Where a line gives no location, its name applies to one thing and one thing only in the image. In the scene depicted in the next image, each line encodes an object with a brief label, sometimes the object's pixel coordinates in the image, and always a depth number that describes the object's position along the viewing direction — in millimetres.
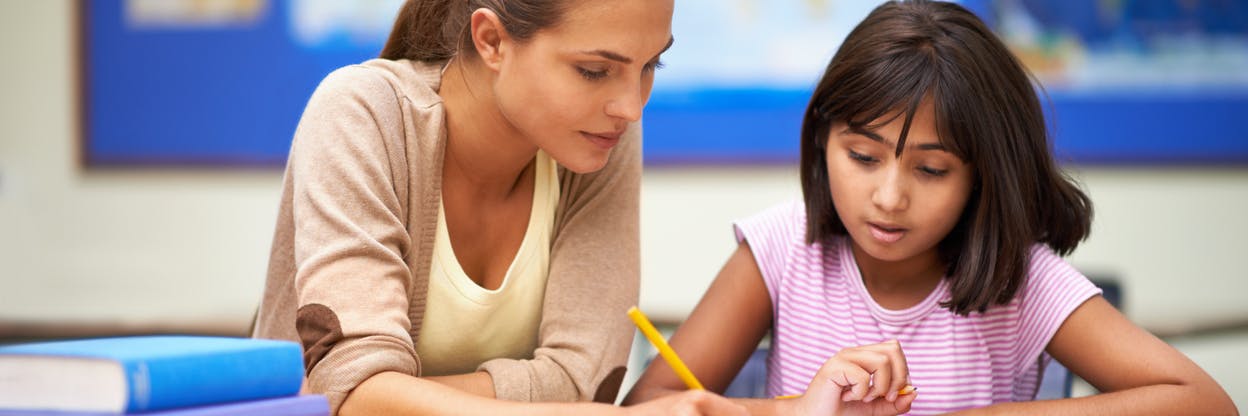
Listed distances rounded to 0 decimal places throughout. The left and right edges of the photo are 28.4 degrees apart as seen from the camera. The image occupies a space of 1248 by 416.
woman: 1864
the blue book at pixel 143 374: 1598
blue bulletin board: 3374
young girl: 1986
